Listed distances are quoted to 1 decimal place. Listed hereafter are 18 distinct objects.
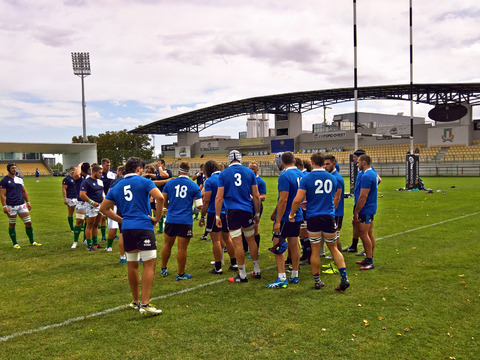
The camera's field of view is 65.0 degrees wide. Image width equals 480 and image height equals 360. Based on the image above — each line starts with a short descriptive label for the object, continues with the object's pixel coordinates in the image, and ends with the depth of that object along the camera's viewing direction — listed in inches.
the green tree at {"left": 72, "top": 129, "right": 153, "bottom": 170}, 3390.7
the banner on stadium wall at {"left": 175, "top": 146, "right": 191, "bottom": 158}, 2783.0
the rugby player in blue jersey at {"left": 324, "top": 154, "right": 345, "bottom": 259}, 279.0
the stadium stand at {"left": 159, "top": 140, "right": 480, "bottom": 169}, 1635.1
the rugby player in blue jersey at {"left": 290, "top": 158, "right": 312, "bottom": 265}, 294.2
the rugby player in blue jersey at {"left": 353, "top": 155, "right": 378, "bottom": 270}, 269.6
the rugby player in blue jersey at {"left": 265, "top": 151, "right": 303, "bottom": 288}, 236.2
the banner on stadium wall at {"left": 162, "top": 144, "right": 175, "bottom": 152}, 3306.1
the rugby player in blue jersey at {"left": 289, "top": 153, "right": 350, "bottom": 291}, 228.2
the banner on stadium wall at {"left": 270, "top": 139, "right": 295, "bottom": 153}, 2325.3
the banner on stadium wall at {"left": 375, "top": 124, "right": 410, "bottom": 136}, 1988.2
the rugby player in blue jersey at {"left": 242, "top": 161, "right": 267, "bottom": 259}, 292.6
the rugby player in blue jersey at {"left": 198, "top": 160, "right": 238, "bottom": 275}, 276.1
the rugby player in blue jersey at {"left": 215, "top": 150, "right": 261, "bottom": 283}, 244.8
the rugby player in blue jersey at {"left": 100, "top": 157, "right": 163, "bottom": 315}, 194.7
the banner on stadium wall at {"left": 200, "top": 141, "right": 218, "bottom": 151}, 2781.3
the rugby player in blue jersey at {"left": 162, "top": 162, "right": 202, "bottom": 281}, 248.4
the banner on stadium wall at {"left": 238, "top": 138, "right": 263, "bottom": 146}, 2571.4
